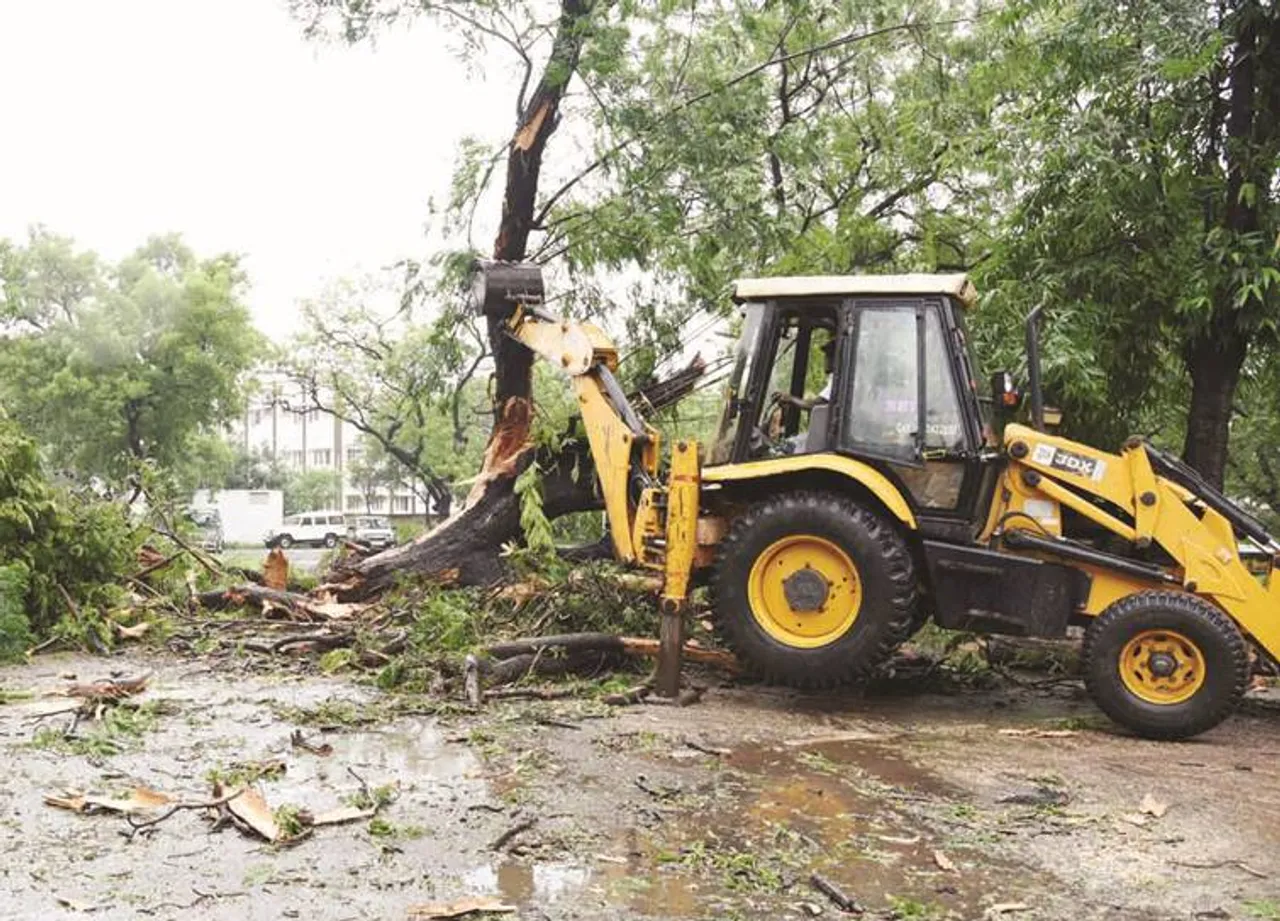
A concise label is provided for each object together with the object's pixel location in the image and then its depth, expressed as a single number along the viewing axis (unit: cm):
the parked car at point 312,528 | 4895
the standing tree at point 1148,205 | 916
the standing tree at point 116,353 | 3316
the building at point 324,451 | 6719
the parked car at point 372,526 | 4128
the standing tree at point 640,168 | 1130
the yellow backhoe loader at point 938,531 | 710
